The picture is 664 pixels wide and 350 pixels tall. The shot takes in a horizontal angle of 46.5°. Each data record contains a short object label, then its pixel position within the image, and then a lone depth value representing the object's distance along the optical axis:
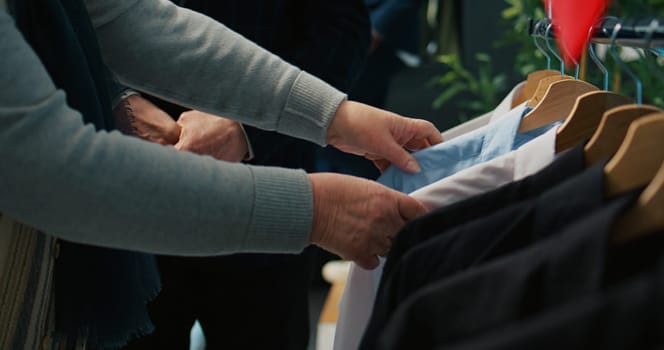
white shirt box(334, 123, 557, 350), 0.90
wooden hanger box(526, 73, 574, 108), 1.10
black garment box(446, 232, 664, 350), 0.50
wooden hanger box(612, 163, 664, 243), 0.70
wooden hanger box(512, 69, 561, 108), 1.15
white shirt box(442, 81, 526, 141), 1.21
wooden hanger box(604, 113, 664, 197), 0.74
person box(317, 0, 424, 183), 2.84
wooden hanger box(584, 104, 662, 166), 0.82
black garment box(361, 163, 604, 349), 0.72
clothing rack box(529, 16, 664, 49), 0.79
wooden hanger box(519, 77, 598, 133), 1.03
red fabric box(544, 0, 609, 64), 1.02
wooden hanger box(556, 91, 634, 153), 0.91
